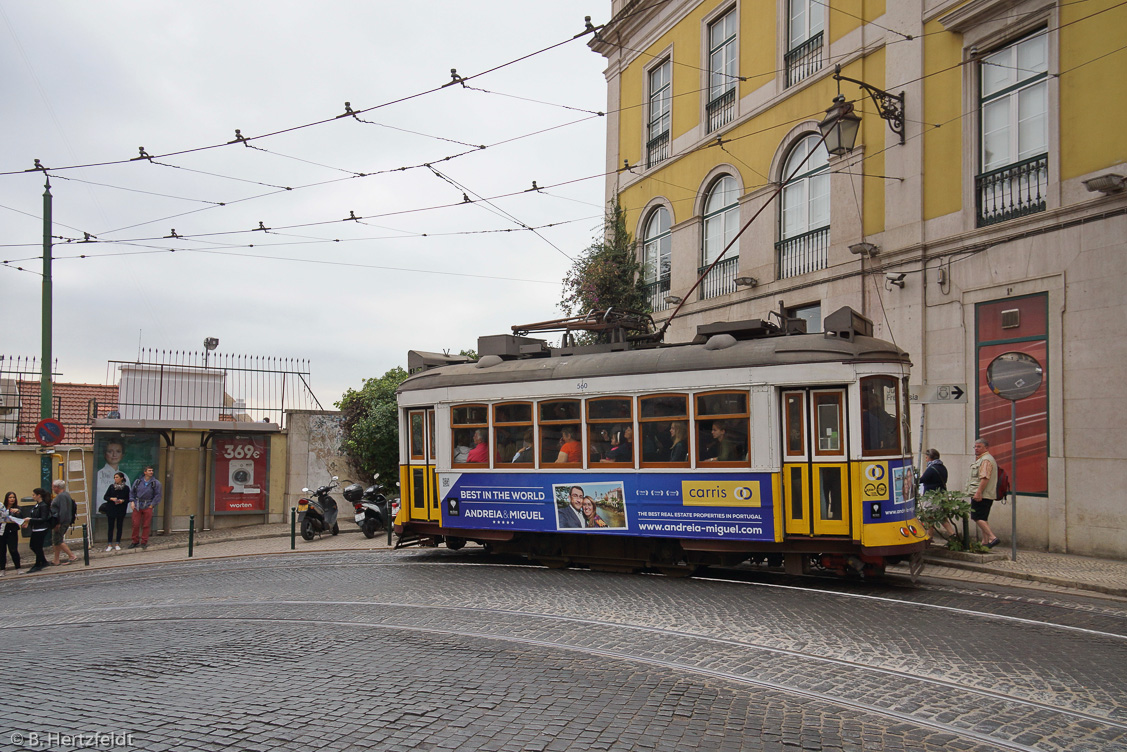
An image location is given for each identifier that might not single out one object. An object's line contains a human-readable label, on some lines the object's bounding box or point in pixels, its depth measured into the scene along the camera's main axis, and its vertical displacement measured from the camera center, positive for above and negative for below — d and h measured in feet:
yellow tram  32.12 -1.13
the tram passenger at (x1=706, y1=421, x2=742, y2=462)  33.96 -0.93
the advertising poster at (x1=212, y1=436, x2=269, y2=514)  67.46 -3.97
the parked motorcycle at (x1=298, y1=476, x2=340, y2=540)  59.88 -6.44
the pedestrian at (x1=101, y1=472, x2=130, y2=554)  58.70 -5.56
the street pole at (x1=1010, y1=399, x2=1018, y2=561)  36.17 -4.44
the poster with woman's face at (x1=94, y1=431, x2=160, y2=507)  62.64 -2.27
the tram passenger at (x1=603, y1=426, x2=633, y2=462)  36.55 -1.04
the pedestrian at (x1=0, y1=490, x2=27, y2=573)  51.39 -6.45
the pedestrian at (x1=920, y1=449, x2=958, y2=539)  41.39 -2.56
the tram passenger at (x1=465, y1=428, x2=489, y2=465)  41.22 -1.23
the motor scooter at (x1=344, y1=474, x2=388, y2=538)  58.75 -6.02
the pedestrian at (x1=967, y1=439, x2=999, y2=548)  39.63 -2.97
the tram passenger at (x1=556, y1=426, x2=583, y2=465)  38.01 -1.08
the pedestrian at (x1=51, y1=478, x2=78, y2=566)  54.34 -5.82
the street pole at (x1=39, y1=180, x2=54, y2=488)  57.31 +5.36
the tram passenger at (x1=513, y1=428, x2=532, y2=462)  39.58 -1.22
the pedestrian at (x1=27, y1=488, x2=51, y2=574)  51.98 -6.11
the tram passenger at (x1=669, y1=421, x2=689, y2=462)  35.06 -0.75
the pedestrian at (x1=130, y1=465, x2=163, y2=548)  59.31 -5.32
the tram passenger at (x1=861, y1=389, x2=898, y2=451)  31.91 -0.05
